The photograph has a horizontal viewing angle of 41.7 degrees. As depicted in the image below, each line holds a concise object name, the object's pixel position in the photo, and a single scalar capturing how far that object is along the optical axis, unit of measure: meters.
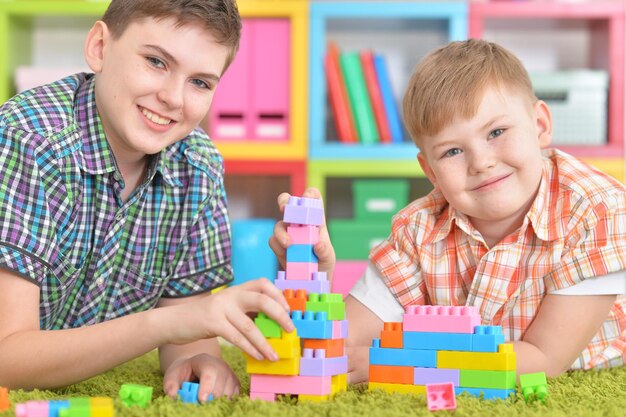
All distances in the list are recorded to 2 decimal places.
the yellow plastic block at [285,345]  0.90
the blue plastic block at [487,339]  0.97
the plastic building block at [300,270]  0.96
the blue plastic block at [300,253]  0.96
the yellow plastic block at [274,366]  0.92
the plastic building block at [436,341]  0.98
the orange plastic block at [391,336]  1.02
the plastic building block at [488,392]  0.97
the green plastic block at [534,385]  0.96
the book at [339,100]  2.53
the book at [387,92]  2.50
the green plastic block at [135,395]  0.91
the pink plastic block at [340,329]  0.94
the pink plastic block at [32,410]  0.79
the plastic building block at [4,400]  0.89
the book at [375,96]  2.51
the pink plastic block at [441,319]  0.98
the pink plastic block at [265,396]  0.94
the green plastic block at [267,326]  0.91
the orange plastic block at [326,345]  0.93
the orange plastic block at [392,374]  1.01
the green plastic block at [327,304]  0.93
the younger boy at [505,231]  1.20
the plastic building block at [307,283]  0.95
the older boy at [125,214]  0.99
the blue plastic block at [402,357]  1.00
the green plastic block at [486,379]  0.96
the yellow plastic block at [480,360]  0.96
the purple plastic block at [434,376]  0.98
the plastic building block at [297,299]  0.93
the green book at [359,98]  2.51
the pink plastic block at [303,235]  0.96
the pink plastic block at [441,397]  0.89
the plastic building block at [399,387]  1.00
